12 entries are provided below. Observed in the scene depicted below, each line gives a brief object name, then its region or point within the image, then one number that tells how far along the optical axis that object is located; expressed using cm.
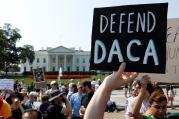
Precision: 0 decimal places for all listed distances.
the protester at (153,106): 240
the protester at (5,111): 386
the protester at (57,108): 458
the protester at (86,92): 536
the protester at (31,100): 613
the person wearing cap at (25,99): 625
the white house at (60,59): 9705
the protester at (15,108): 480
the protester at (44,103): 513
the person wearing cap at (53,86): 676
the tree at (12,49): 6931
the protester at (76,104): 589
